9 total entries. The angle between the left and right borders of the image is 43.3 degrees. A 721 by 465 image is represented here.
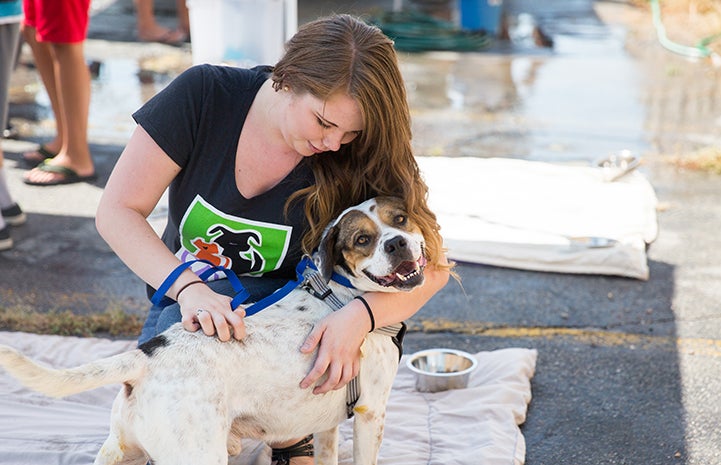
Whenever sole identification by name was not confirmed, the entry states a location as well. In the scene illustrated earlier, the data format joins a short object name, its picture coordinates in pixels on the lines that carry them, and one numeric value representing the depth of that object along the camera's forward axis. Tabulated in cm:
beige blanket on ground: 336
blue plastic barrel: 1259
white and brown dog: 242
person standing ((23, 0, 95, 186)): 602
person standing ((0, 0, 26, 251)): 555
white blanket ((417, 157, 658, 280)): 521
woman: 267
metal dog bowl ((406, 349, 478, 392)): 390
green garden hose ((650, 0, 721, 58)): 1127
